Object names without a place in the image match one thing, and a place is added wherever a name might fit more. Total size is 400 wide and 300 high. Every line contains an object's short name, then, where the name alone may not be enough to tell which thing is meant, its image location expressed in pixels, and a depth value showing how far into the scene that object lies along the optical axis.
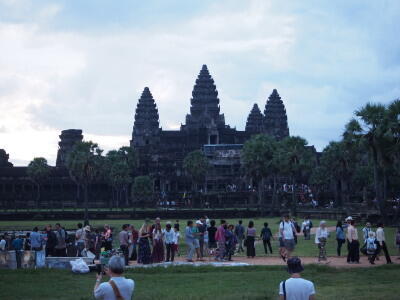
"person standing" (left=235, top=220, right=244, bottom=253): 32.22
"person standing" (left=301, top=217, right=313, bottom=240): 39.84
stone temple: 121.62
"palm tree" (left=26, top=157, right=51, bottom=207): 109.69
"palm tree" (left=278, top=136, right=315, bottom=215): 76.88
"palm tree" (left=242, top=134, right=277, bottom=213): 83.38
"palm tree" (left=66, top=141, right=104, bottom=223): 80.31
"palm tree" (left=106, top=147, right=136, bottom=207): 102.06
